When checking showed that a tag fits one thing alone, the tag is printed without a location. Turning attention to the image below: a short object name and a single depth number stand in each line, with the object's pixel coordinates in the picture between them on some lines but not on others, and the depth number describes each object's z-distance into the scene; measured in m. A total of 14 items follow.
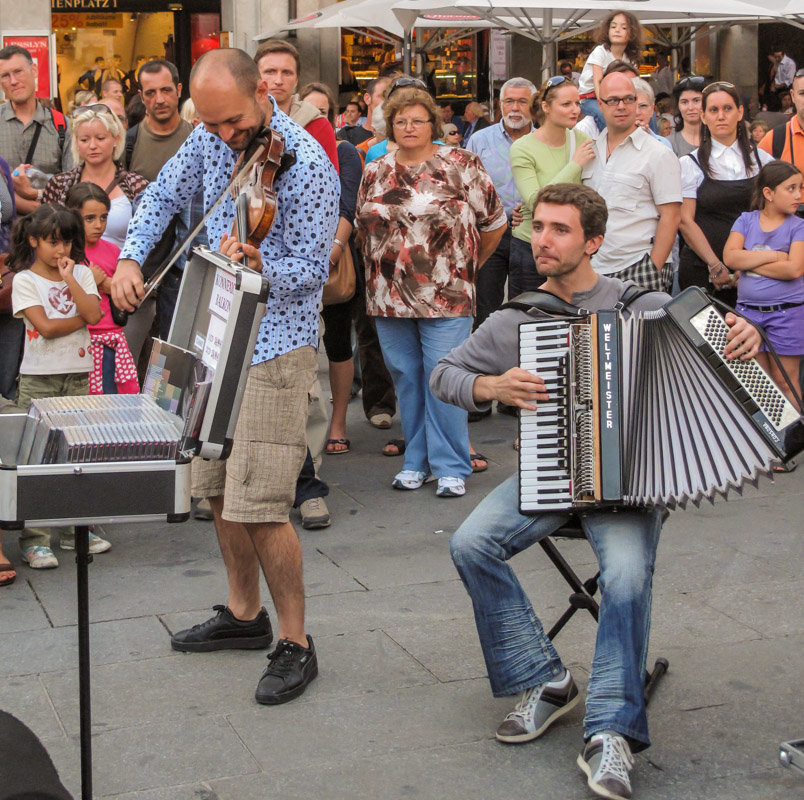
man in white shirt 6.21
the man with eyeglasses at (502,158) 7.24
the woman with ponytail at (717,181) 7.06
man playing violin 3.81
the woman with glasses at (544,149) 6.74
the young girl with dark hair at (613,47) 8.18
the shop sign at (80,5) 19.42
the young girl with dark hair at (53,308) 5.25
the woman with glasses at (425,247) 5.95
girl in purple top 6.54
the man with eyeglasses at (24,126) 7.03
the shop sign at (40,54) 9.99
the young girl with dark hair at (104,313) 5.42
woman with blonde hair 6.14
